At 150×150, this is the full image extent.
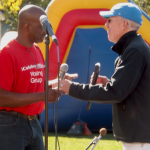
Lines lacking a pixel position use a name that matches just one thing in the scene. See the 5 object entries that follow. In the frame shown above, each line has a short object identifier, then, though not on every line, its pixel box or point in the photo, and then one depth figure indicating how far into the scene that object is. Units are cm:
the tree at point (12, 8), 2340
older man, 418
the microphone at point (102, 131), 617
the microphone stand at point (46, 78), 401
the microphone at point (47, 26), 399
